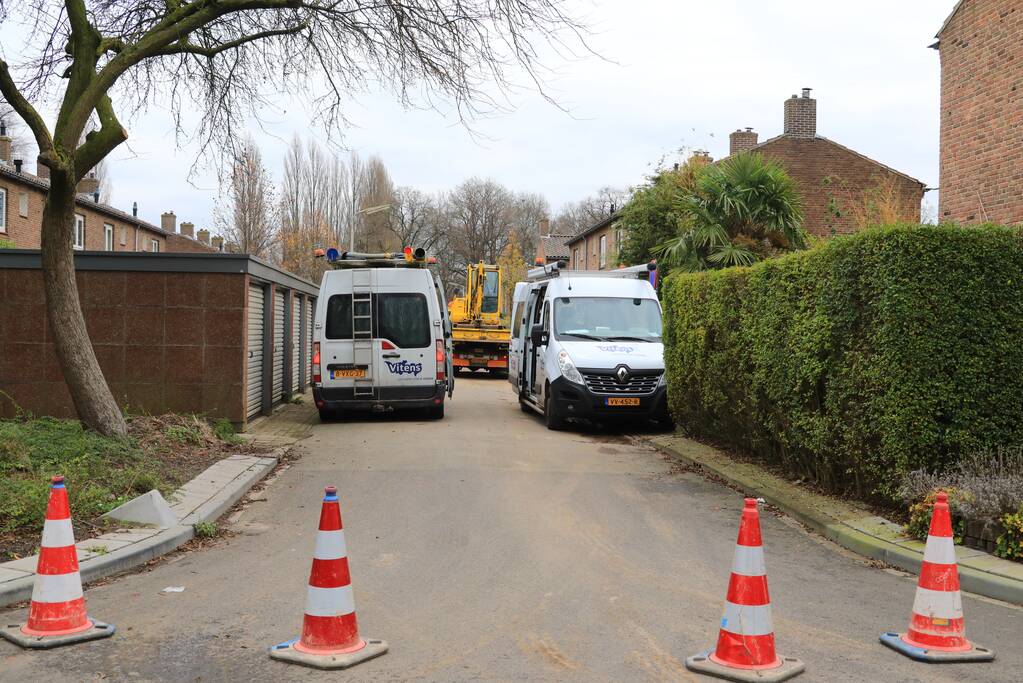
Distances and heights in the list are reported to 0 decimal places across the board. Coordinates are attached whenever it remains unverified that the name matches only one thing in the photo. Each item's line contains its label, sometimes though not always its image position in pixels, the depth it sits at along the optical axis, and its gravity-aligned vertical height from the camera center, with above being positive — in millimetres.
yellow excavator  31266 +313
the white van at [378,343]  15867 -172
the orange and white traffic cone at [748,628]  4504 -1410
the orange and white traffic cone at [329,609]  4668 -1393
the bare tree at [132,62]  10078 +3273
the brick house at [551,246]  68250 +6596
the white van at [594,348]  14695 -201
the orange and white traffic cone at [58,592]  4930 -1415
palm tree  18500 +2553
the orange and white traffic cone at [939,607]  4891 -1398
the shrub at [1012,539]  6457 -1367
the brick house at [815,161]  34812 +6810
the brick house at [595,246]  43125 +4758
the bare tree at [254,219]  30391 +3892
